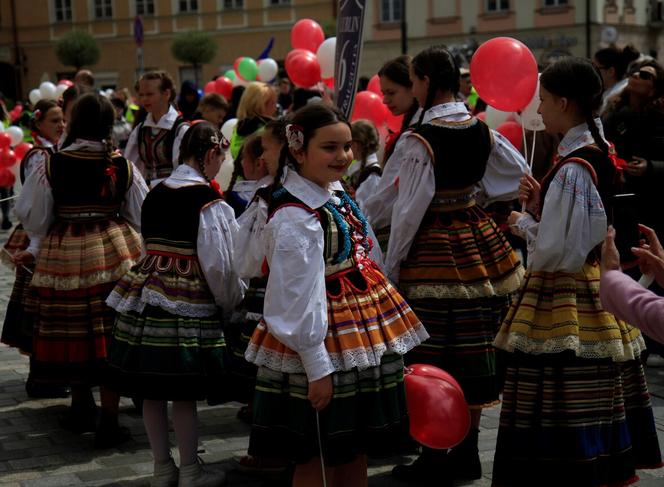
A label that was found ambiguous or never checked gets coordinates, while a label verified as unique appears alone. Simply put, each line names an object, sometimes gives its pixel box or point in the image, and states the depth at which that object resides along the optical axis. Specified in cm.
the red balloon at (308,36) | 975
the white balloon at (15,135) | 1023
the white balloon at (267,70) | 1427
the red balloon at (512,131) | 697
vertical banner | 593
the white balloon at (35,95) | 1534
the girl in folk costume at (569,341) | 371
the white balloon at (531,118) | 572
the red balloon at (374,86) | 816
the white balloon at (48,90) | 1354
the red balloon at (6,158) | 868
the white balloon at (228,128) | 839
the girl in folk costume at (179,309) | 432
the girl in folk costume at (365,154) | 575
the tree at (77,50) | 4631
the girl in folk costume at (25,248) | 591
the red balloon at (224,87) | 1305
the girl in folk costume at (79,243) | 526
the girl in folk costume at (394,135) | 481
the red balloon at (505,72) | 501
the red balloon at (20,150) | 895
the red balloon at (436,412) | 357
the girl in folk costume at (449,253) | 447
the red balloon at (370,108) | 753
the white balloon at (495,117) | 770
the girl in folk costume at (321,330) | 330
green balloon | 1409
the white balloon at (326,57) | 842
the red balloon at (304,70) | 864
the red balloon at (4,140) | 894
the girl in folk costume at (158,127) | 679
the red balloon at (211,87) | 1325
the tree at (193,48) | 4528
